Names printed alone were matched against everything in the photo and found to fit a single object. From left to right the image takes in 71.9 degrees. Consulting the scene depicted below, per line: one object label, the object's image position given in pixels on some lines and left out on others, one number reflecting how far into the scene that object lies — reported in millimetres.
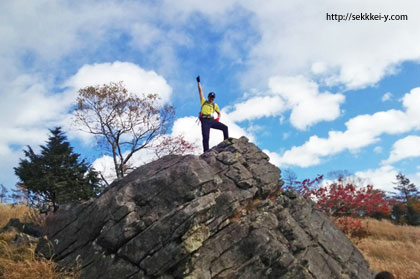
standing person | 11742
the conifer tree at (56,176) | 19469
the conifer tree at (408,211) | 32250
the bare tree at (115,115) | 23547
